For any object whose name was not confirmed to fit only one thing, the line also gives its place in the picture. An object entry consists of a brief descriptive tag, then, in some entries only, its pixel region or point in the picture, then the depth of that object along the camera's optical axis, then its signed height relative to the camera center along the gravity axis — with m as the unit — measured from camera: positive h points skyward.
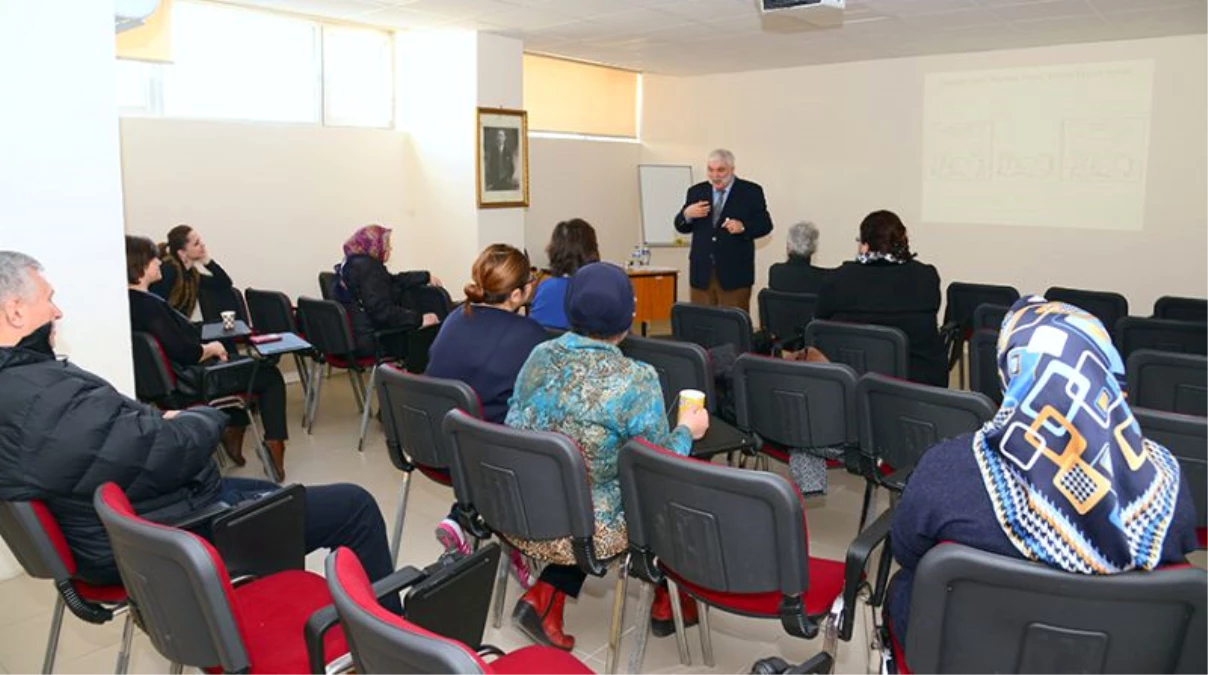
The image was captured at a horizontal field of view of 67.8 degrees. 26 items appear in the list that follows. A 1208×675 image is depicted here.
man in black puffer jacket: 2.17 -0.57
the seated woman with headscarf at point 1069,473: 1.53 -0.44
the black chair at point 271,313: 5.51 -0.64
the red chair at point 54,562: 2.18 -0.87
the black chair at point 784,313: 5.52 -0.60
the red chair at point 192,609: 1.74 -0.81
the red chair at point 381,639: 1.24 -0.61
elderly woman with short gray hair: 6.05 -0.35
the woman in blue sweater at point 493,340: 3.13 -0.44
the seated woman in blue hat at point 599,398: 2.44 -0.50
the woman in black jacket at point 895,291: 4.10 -0.34
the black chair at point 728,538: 2.05 -0.77
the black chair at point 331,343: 5.25 -0.78
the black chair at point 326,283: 6.31 -0.51
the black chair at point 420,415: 2.92 -0.70
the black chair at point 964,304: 5.63 -0.55
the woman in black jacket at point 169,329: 4.13 -0.55
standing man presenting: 6.56 -0.08
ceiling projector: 4.91 +1.16
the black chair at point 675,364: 3.72 -0.62
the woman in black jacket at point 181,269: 5.06 -0.34
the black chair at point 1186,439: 2.56 -0.62
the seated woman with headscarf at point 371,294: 5.42 -0.50
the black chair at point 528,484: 2.36 -0.73
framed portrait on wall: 7.29 +0.45
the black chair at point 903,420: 2.78 -0.66
